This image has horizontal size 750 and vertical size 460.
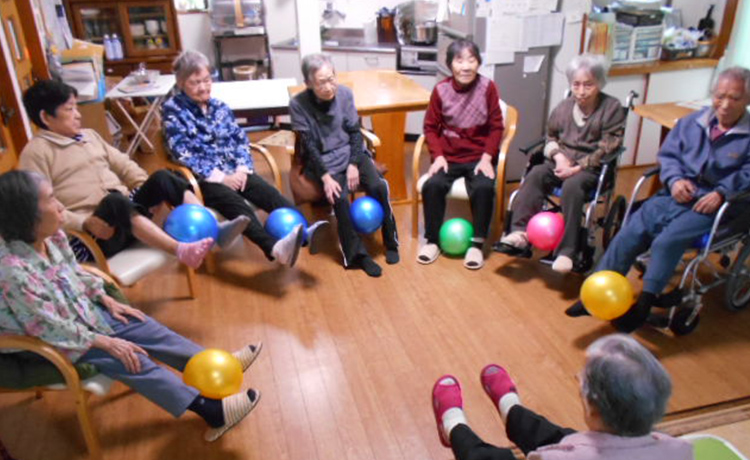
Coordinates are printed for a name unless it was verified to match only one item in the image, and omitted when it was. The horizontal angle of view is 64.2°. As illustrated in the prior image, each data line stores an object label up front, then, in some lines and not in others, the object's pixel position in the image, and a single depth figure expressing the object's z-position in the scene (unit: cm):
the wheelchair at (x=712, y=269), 252
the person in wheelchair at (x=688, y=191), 253
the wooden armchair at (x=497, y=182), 325
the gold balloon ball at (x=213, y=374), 207
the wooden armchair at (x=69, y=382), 181
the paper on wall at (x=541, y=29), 384
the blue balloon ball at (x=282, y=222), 303
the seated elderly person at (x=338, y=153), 323
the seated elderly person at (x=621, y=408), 127
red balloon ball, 295
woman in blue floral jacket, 302
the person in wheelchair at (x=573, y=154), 295
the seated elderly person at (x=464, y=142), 324
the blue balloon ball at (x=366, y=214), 320
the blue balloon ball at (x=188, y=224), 261
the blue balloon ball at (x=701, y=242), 258
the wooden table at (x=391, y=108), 374
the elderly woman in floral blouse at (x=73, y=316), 182
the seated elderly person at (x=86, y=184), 248
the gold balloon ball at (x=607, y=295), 243
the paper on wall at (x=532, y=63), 396
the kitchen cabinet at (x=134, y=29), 555
